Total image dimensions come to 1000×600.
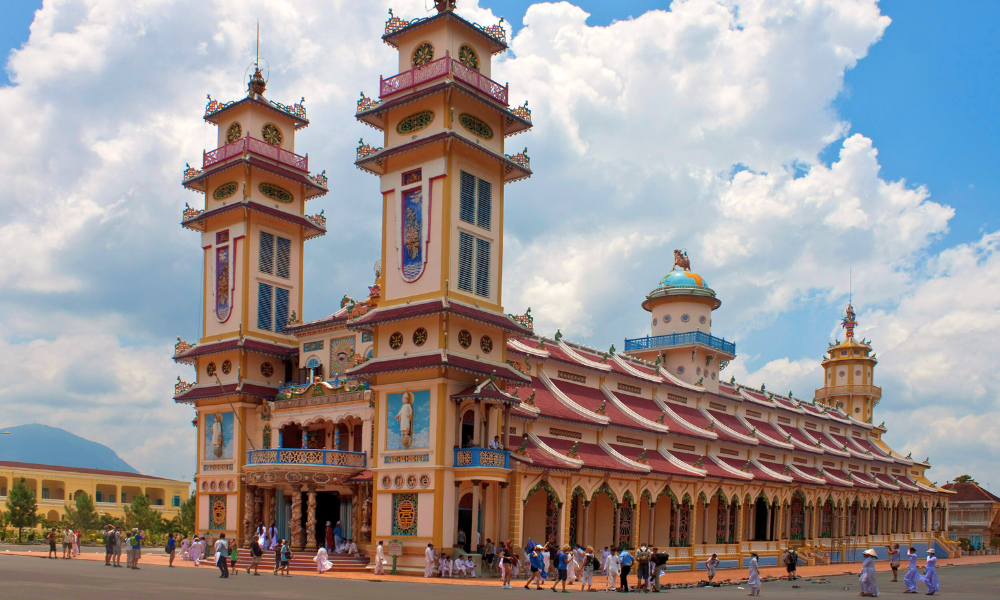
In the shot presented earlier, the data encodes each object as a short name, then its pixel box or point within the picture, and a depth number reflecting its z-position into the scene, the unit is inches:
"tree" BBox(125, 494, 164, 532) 2898.6
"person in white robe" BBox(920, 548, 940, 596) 1128.8
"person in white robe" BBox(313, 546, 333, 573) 1316.4
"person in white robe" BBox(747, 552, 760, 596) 1130.8
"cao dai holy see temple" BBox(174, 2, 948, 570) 1366.9
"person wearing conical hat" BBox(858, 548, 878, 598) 1094.4
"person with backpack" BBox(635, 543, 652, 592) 1147.9
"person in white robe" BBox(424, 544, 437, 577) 1274.6
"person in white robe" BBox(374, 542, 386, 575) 1301.7
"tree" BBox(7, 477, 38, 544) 2664.9
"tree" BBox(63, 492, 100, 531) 2834.6
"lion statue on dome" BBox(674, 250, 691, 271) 2474.2
